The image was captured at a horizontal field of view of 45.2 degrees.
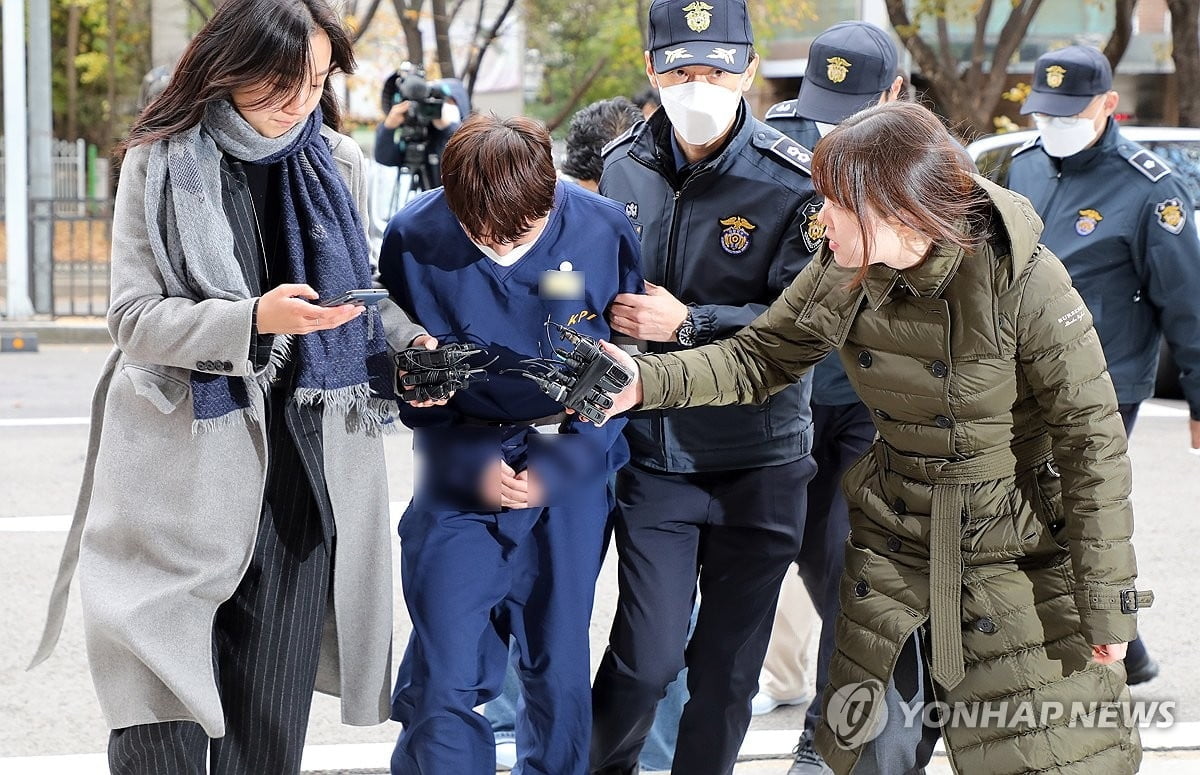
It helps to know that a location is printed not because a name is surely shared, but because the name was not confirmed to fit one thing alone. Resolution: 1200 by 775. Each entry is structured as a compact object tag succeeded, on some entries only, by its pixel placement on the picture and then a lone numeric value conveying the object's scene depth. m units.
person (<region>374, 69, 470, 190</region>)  9.05
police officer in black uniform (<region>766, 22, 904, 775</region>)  4.00
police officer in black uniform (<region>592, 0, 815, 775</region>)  3.35
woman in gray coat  2.75
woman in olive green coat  2.71
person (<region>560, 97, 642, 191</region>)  4.83
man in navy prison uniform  3.01
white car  9.37
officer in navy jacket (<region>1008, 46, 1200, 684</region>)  4.55
